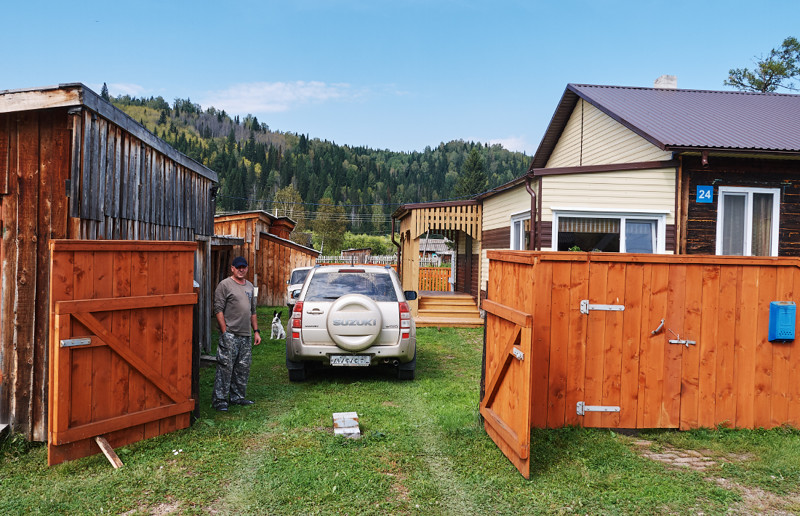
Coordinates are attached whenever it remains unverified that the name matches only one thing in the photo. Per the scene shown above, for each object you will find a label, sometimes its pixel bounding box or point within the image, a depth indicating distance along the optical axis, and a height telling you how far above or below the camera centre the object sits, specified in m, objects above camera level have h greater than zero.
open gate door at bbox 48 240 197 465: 4.68 -0.88
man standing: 6.62 -1.05
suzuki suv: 7.62 -1.03
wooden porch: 15.83 -0.15
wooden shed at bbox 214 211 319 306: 20.00 -0.08
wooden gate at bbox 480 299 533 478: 4.60 -1.18
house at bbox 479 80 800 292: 10.38 +1.19
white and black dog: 12.73 -1.83
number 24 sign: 10.38 +1.29
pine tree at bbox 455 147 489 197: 82.06 +11.86
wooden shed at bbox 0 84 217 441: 5.12 +0.23
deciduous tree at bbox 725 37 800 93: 30.94 +10.92
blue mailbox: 5.78 -0.62
